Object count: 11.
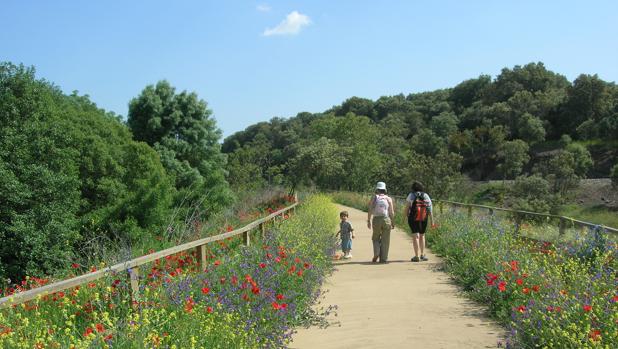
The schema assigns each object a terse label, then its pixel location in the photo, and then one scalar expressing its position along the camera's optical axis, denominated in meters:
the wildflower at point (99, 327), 4.09
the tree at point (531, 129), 73.00
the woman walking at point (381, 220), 11.97
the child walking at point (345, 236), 13.05
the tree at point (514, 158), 64.56
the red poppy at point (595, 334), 4.21
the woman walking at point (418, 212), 11.96
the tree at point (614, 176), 48.53
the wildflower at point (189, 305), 4.75
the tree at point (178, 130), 39.03
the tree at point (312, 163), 38.09
